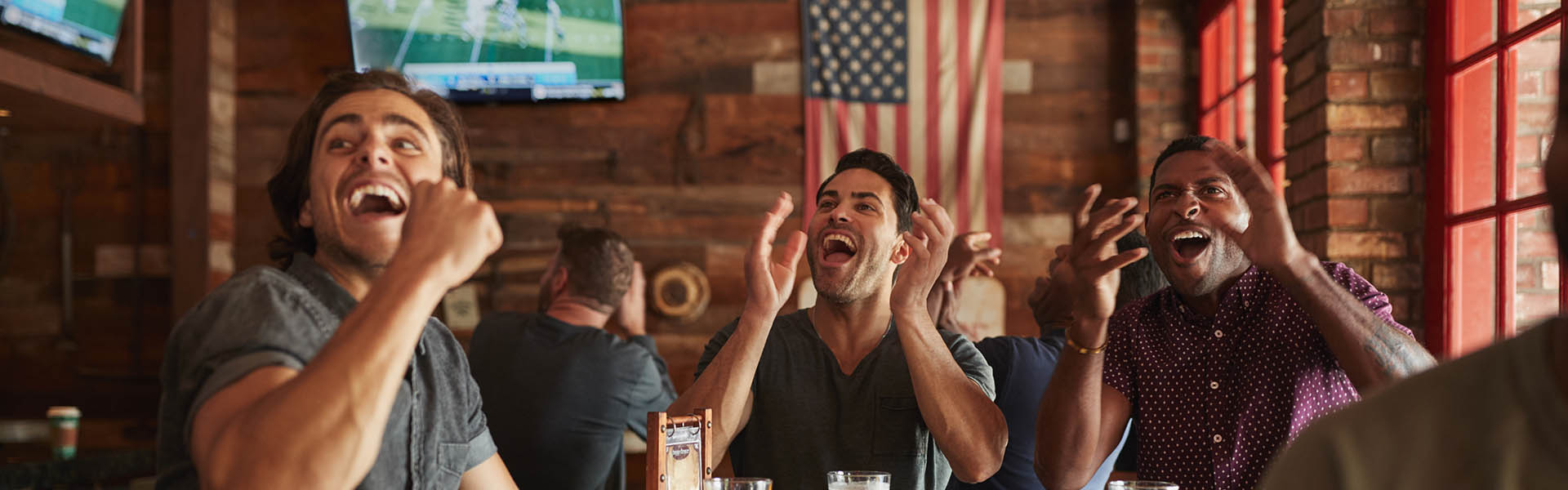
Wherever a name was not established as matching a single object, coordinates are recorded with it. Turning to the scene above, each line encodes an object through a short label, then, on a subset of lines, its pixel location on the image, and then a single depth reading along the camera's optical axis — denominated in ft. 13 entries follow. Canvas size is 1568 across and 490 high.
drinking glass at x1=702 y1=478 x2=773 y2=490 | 5.08
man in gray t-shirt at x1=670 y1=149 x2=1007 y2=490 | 6.52
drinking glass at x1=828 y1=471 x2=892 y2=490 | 5.24
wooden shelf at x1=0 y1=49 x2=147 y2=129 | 10.41
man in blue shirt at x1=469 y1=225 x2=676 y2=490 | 9.91
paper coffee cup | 10.34
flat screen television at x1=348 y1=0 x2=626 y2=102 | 15.19
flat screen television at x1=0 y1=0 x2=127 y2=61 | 11.32
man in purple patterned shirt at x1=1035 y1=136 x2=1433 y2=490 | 5.61
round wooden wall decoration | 15.35
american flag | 15.48
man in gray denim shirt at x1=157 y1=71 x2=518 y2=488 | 3.57
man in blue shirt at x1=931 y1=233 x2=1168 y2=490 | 8.04
